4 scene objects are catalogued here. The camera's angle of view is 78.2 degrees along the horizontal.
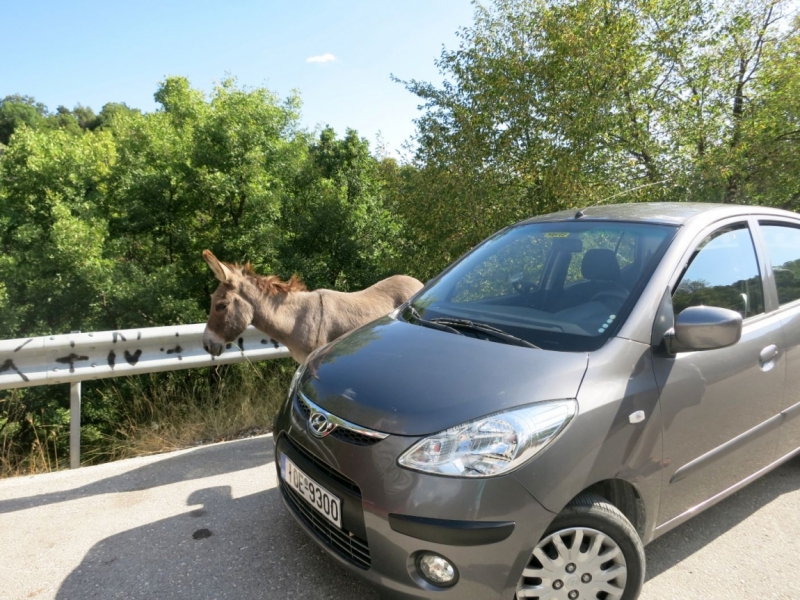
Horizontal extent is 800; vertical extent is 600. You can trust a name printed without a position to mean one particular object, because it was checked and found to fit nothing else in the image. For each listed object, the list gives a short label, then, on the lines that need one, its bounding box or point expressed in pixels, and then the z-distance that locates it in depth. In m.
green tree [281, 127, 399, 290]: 10.73
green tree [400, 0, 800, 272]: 6.75
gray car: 1.90
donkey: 4.67
